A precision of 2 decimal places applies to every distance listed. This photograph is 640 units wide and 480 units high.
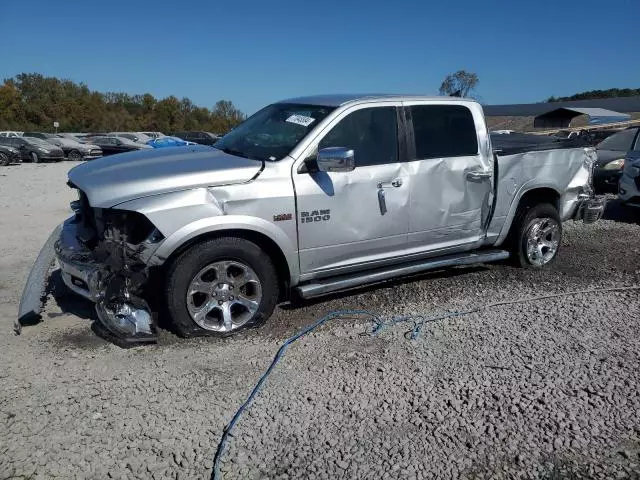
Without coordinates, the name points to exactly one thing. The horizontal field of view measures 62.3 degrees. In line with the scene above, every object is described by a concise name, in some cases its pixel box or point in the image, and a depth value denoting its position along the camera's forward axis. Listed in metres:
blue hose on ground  3.79
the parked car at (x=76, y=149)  30.69
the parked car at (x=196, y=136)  42.44
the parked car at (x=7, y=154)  24.31
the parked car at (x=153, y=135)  44.67
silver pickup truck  3.93
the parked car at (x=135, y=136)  39.84
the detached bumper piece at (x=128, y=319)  3.94
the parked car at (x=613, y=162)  10.89
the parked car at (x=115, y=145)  30.88
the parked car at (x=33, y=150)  27.72
